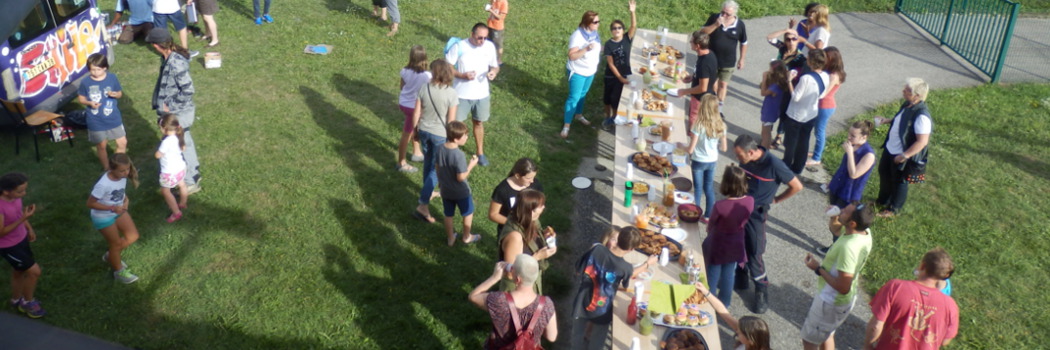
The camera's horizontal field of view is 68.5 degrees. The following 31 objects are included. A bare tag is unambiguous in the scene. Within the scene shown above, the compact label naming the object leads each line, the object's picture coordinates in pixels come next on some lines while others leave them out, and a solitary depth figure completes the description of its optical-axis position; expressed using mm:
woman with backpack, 5719
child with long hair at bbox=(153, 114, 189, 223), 8438
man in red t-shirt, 5676
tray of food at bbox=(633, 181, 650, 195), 8344
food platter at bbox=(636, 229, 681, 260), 7234
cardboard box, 13125
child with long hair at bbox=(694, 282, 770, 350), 5309
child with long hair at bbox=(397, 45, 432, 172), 9594
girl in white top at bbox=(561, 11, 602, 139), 10680
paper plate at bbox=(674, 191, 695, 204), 8109
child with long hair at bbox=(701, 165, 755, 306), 6934
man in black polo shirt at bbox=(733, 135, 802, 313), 7566
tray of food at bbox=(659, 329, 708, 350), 5992
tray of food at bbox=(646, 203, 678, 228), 7730
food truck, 10070
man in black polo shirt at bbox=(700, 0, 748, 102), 11430
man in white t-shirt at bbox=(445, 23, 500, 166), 10023
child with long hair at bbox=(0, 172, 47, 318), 6805
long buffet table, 6320
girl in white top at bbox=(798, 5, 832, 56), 11703
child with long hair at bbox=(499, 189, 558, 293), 6480
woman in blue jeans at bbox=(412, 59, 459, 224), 8828
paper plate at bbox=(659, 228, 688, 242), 7512
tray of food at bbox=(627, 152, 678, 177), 8773
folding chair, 10156
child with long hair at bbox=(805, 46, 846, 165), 9852
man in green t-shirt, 6367
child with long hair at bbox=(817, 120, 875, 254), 8492
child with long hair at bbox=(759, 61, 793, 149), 10133
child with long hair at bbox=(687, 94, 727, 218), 8508
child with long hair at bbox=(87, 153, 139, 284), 7492
